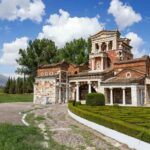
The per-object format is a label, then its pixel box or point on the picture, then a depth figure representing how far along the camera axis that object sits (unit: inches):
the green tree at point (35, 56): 1535.9
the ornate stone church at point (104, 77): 874.1
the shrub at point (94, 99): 753.6
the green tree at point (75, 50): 1433.7
